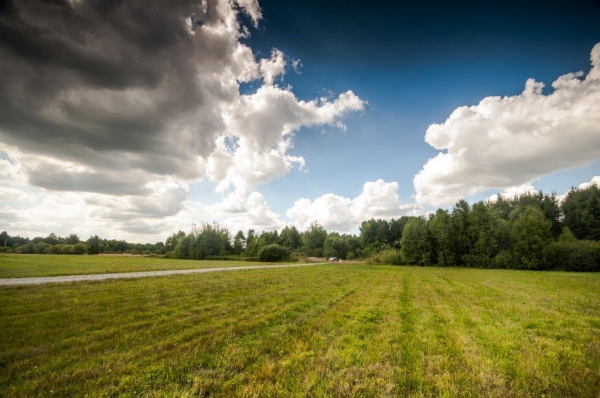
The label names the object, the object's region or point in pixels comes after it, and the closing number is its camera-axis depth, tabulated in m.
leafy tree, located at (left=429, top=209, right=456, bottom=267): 52.69
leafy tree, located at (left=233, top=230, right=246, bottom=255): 99.62
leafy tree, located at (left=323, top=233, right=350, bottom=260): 94.78
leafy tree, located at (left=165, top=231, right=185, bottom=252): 118.70
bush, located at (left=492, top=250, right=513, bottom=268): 44.81
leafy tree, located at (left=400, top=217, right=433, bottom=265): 55.84
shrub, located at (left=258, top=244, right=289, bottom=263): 71.19
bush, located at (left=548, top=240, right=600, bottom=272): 38.56
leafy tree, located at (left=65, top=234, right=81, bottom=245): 121.31
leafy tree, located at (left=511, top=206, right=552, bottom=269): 42.62
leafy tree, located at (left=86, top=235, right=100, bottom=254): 107.81
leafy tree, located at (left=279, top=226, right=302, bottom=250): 112.31
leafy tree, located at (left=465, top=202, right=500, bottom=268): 48.09
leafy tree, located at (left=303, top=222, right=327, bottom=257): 106.34
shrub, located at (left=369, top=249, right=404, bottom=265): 59.19
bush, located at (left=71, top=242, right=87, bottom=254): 97.69
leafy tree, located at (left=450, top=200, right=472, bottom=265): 51.81
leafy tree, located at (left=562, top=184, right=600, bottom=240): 58.09
